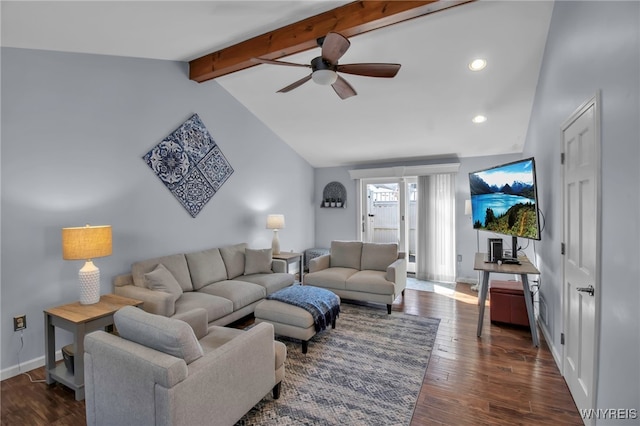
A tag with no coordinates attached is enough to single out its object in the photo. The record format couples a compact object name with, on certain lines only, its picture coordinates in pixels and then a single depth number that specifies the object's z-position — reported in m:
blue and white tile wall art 3.72
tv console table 3.06
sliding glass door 6.15
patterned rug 2.07
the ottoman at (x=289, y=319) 2.88
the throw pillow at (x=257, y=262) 4.37
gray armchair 1.46
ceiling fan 2.28
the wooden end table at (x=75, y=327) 2.25
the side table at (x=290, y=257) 4.91
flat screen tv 2.91
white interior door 1.76
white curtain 5.71
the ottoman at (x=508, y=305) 3.43
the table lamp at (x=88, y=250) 2.48
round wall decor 6.75
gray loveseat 3.98
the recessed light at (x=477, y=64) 3.20
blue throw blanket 2.99
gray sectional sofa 3.00
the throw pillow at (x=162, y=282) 3.03
